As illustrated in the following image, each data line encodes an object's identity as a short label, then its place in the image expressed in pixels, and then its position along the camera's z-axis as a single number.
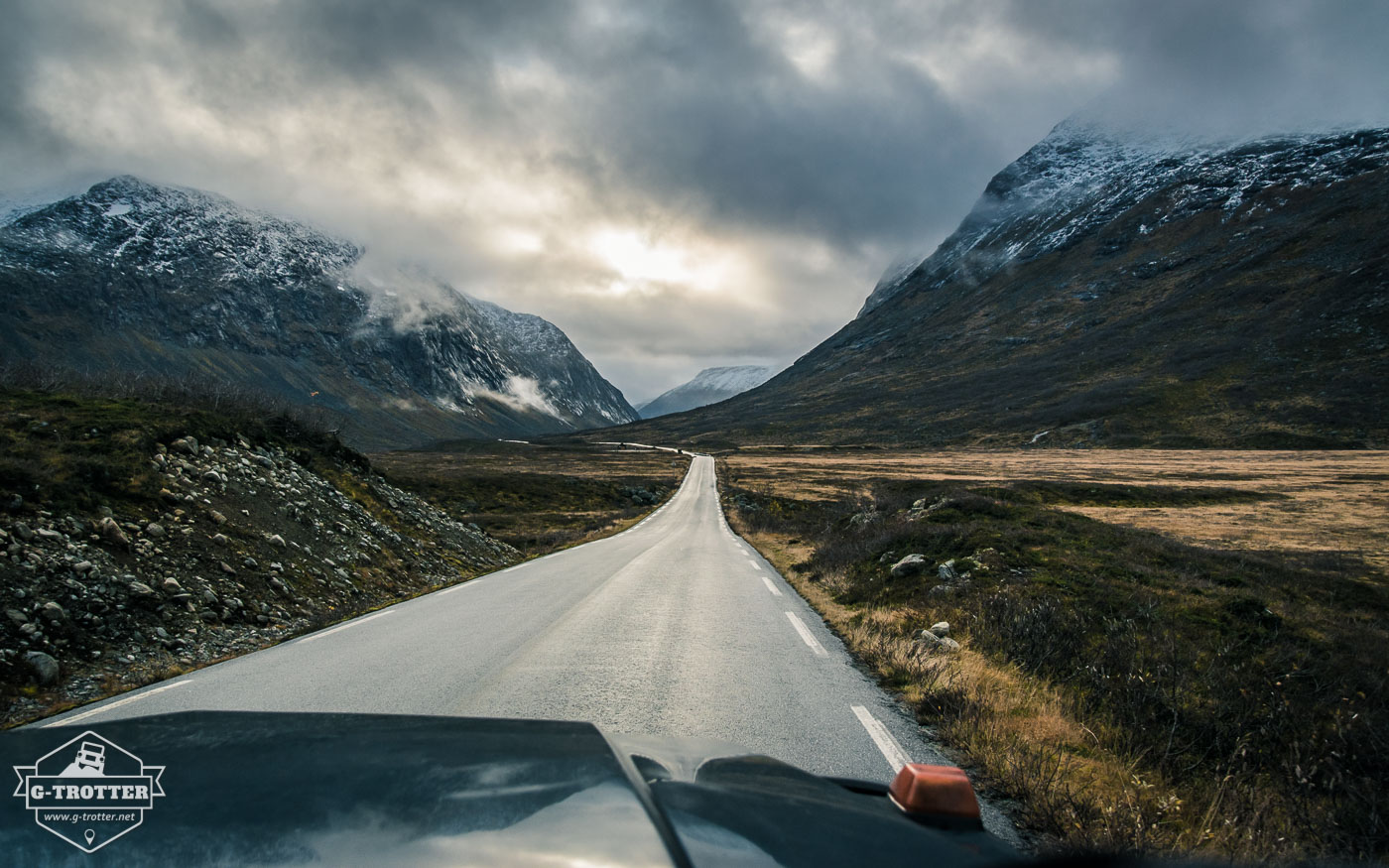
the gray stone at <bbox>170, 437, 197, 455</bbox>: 11.97
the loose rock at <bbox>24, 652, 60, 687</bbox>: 6.00
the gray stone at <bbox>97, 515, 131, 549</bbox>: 8.53
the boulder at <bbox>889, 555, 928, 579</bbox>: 12.48
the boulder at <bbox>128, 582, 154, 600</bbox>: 7.87
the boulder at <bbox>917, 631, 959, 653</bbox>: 7.34
